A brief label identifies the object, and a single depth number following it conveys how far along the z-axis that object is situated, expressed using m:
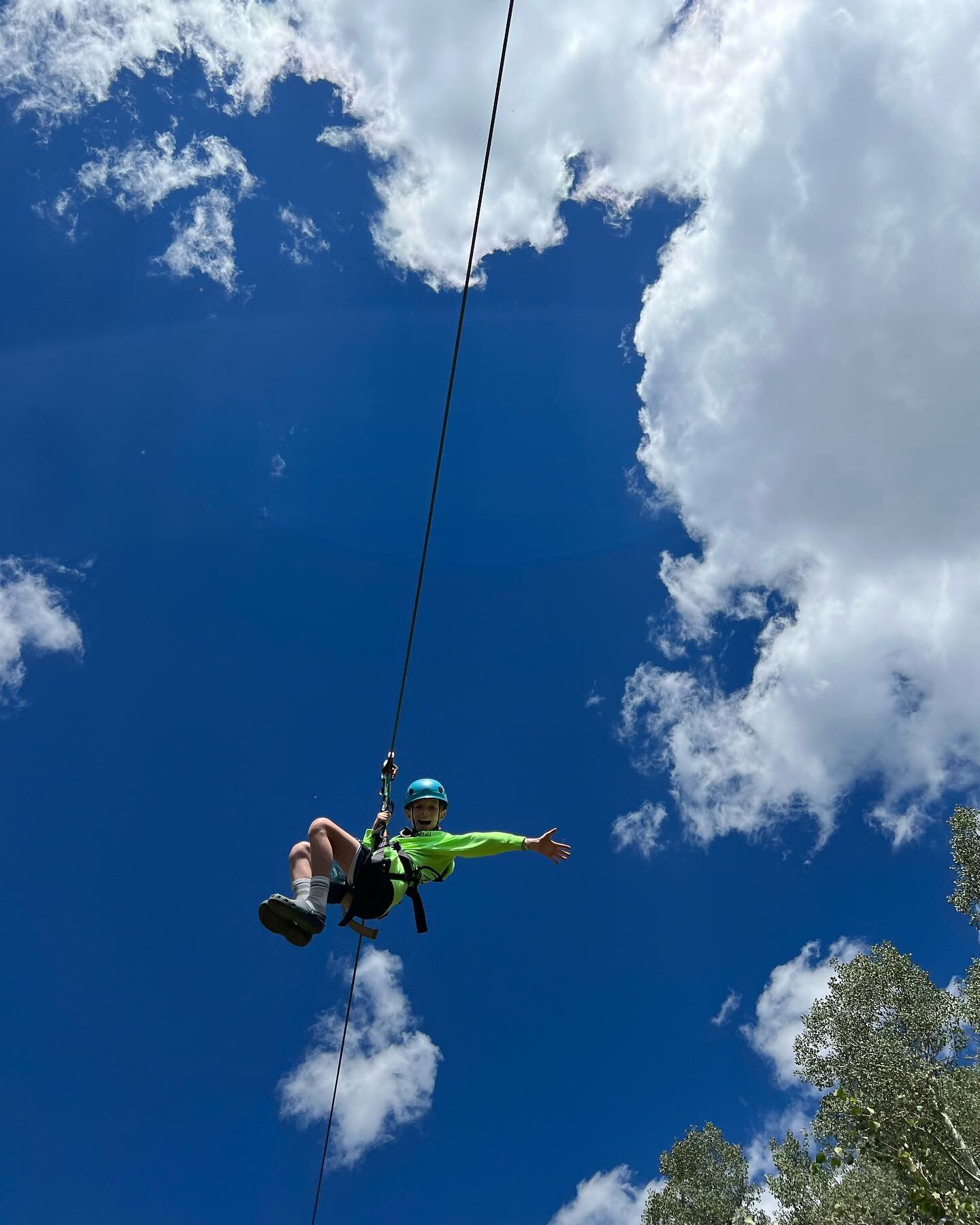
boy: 5.65
